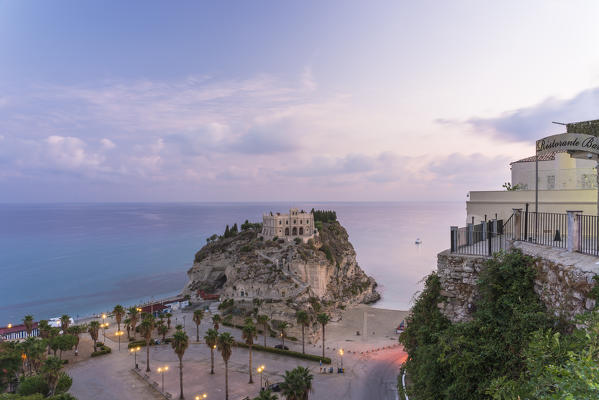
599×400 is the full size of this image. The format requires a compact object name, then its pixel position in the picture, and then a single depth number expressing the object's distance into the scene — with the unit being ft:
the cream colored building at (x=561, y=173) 72.64
